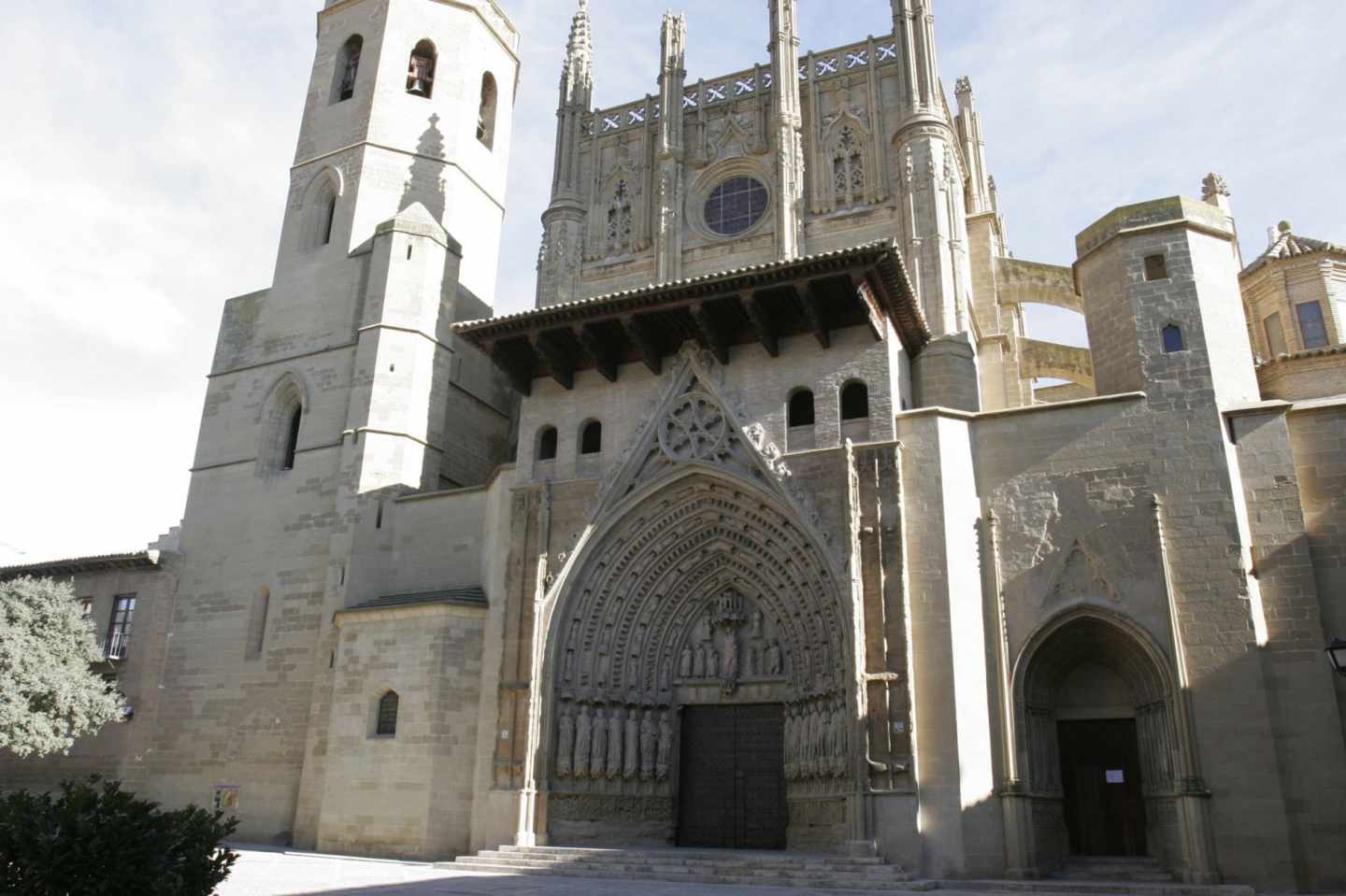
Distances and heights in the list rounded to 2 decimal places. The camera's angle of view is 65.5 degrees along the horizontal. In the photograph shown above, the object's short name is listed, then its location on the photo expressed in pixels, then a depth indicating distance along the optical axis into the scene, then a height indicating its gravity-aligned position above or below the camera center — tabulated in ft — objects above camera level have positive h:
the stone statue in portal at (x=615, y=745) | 49.85 +2.20
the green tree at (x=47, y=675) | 57.36 +5.74
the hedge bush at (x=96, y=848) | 21.58 -1.32
